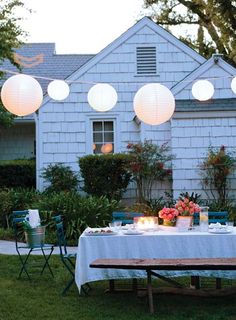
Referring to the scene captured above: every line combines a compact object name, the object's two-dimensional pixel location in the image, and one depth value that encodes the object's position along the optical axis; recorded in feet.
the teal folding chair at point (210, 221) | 23.86
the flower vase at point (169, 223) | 24.95
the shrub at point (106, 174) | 46.24
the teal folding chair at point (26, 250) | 27.14
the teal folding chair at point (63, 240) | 23.70
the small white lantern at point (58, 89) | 34.86
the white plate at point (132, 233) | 23.53
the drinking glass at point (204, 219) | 24.23
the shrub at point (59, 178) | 48.91
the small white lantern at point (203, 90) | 35.29
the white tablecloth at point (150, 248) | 23.03
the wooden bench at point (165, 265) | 20.34
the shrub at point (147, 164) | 44.34
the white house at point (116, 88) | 50.60
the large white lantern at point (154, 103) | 28.17
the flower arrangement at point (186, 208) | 24.67
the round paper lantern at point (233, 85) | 32.76
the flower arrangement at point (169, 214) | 24.77
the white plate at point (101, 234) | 23.38
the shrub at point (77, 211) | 38.68
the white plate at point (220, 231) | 23.49
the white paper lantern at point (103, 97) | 32.09
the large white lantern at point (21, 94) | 27.37
